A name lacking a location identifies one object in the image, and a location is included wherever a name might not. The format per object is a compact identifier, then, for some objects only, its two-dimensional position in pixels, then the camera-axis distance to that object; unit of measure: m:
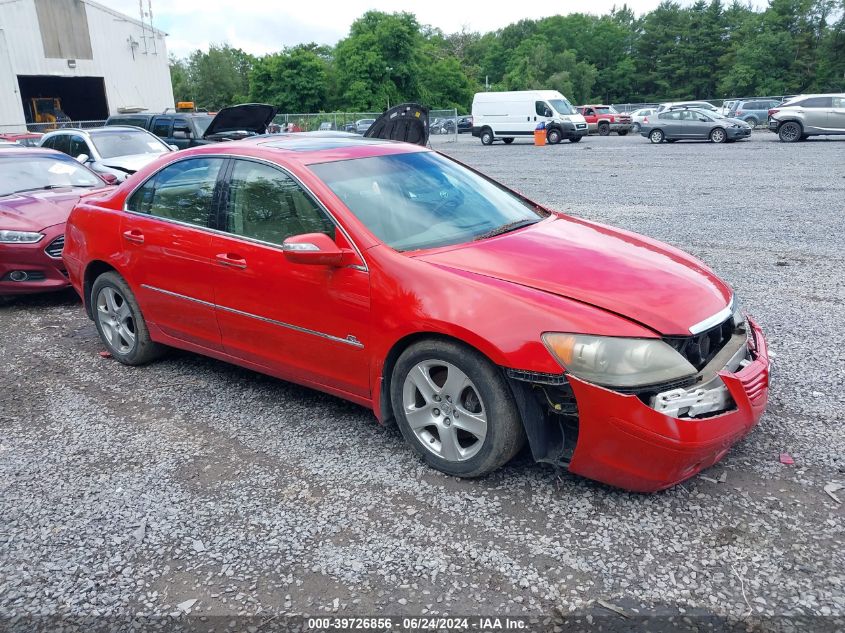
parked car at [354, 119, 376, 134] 39.22
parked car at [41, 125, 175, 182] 12.27
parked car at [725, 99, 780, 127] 35.47
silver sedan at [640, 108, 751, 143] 26.78
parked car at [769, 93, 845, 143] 24.34
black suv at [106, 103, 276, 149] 12.58
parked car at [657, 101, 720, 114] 30.65
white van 31.36
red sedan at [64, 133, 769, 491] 3.01
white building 31.36
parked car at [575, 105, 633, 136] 38.72
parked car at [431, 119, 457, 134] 44.81
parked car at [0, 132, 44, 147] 20.24
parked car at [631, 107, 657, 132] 37.78
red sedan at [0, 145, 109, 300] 6.74
